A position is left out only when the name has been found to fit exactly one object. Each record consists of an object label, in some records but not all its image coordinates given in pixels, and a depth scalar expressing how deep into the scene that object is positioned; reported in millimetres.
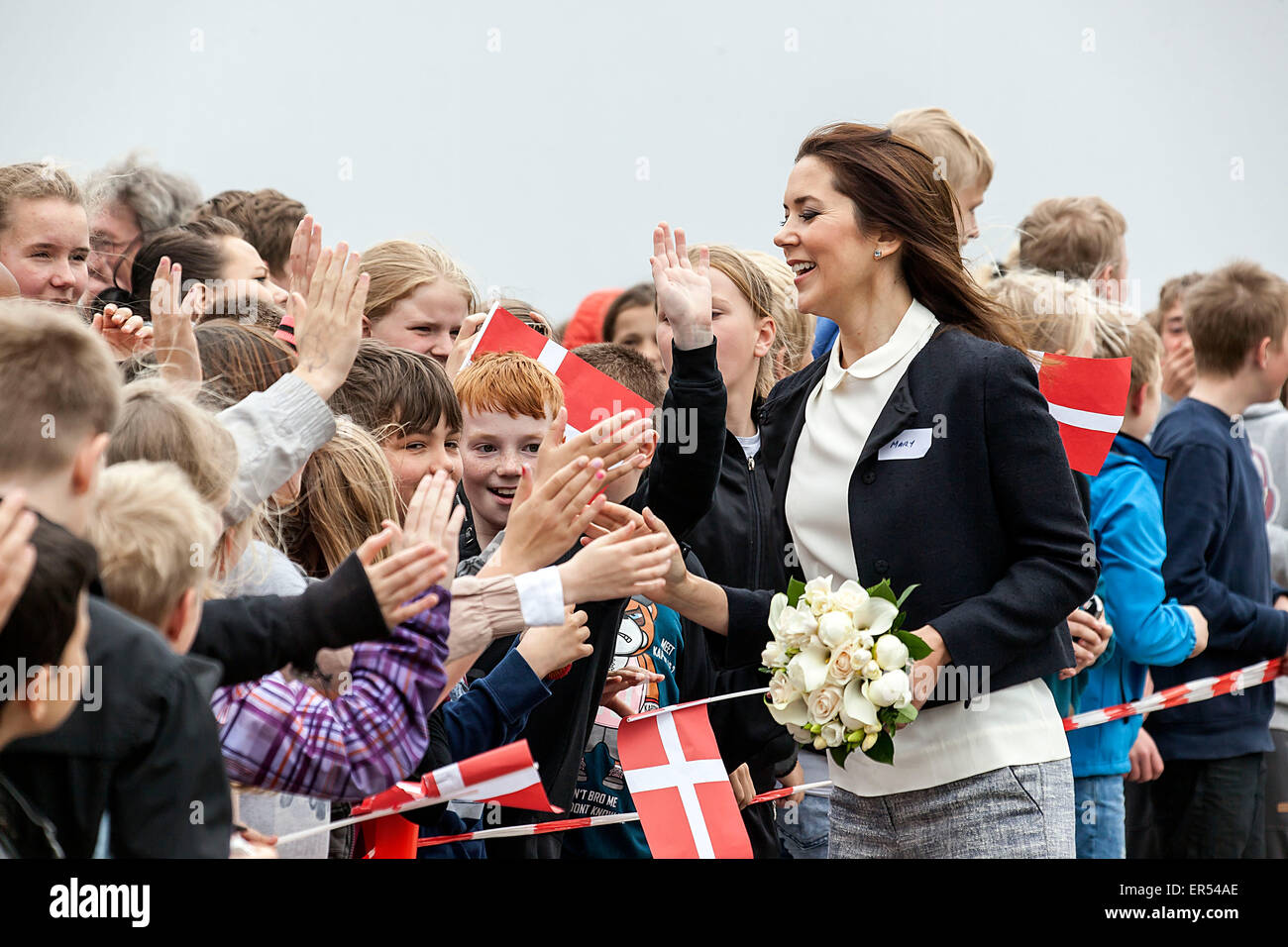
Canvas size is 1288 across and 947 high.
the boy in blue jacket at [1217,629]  5000
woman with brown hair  2951
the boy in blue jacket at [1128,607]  4504
